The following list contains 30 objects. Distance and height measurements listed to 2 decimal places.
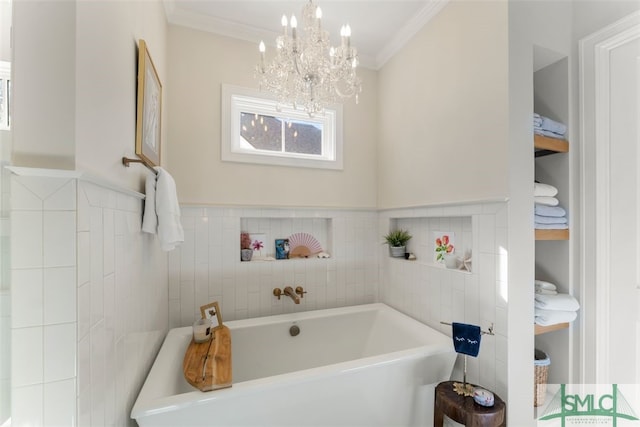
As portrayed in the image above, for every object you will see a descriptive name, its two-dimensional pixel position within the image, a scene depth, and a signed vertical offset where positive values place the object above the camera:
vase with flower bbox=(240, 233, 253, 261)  2.16 -0.26
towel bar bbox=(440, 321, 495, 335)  1.41 -0.63
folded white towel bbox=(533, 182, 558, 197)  1.50 +0.15
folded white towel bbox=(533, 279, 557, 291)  1.54 -0.42
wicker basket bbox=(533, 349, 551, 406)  1.49 -0.94
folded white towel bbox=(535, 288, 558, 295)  1.53 -0.45
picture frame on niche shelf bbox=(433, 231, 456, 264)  1.86 -0.21
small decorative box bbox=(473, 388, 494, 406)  1.24 -0.87
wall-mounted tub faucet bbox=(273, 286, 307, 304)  2.07 -0.61
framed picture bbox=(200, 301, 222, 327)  1.76 -0.65
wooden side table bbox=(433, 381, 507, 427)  1.19 -0.92
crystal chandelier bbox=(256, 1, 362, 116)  1.37 +0.83
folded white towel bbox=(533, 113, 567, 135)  1.49 +0.53
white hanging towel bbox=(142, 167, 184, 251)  1.30 +0.03
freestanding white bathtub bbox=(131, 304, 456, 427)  1.12 -0.87
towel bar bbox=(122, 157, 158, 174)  1.04 +0.23
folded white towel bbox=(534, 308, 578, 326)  1.44 -0.56
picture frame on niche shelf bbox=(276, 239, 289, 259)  2.30 -0.28
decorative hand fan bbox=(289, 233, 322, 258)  2.35 -0.27
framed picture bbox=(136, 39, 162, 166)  1.20 +0.55
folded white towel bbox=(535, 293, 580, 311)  1.44 -0.48
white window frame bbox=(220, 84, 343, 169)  2.08 +0.75
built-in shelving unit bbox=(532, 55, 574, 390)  1.54 +0.14
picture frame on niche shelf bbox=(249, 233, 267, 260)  2.26 -0.25
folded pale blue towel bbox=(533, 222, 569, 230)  1.48 -0.06
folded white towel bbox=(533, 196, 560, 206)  1.51 +0.09
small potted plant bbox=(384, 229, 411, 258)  2.28 -0.23
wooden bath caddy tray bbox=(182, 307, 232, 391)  1.15 -0.74
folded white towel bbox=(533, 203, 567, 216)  1.50 +0.03
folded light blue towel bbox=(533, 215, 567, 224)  1.49 -0.02
